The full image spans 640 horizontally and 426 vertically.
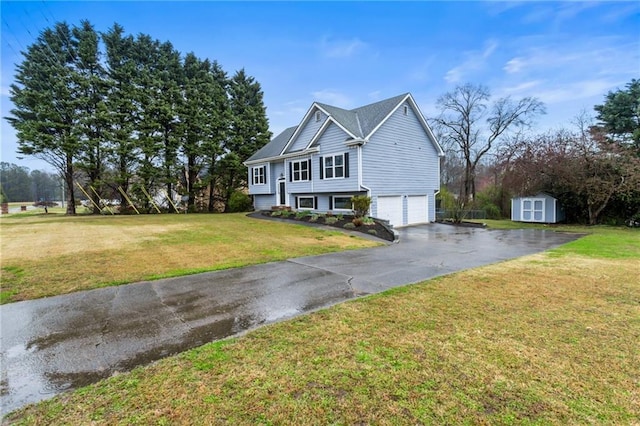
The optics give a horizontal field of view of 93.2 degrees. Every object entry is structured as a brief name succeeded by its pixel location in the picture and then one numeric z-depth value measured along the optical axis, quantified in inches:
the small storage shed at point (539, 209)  782.5
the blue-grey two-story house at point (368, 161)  668.7
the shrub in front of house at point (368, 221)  565.2
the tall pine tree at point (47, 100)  837.8
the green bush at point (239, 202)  1099.9
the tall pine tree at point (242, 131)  1101.7
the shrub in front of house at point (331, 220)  638.5
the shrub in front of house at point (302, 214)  719.7
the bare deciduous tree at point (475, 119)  1079.0
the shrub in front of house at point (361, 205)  606.5
